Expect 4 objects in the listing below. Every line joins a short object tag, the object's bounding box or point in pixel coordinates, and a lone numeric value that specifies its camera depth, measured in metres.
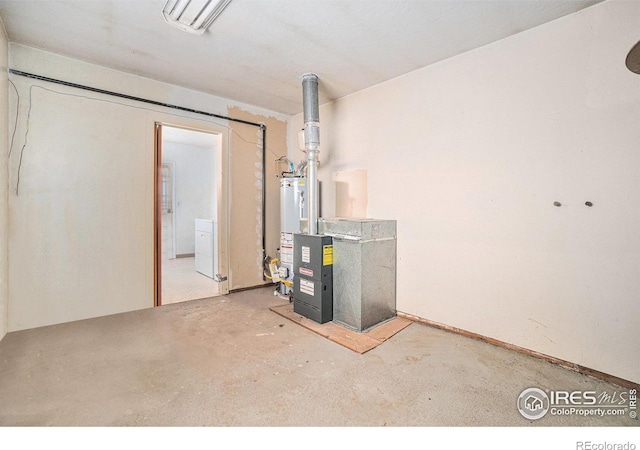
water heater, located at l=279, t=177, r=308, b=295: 3.40
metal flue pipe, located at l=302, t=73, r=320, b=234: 2.89
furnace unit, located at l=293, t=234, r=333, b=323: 2.64
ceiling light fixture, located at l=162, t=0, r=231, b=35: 1.85
